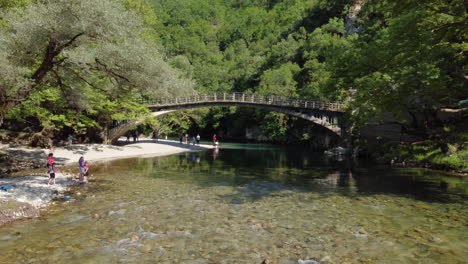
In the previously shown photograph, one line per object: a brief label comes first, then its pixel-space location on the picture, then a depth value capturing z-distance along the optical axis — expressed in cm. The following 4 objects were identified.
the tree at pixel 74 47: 1310
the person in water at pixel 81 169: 1716
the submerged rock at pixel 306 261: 773
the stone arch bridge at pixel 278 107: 4247
